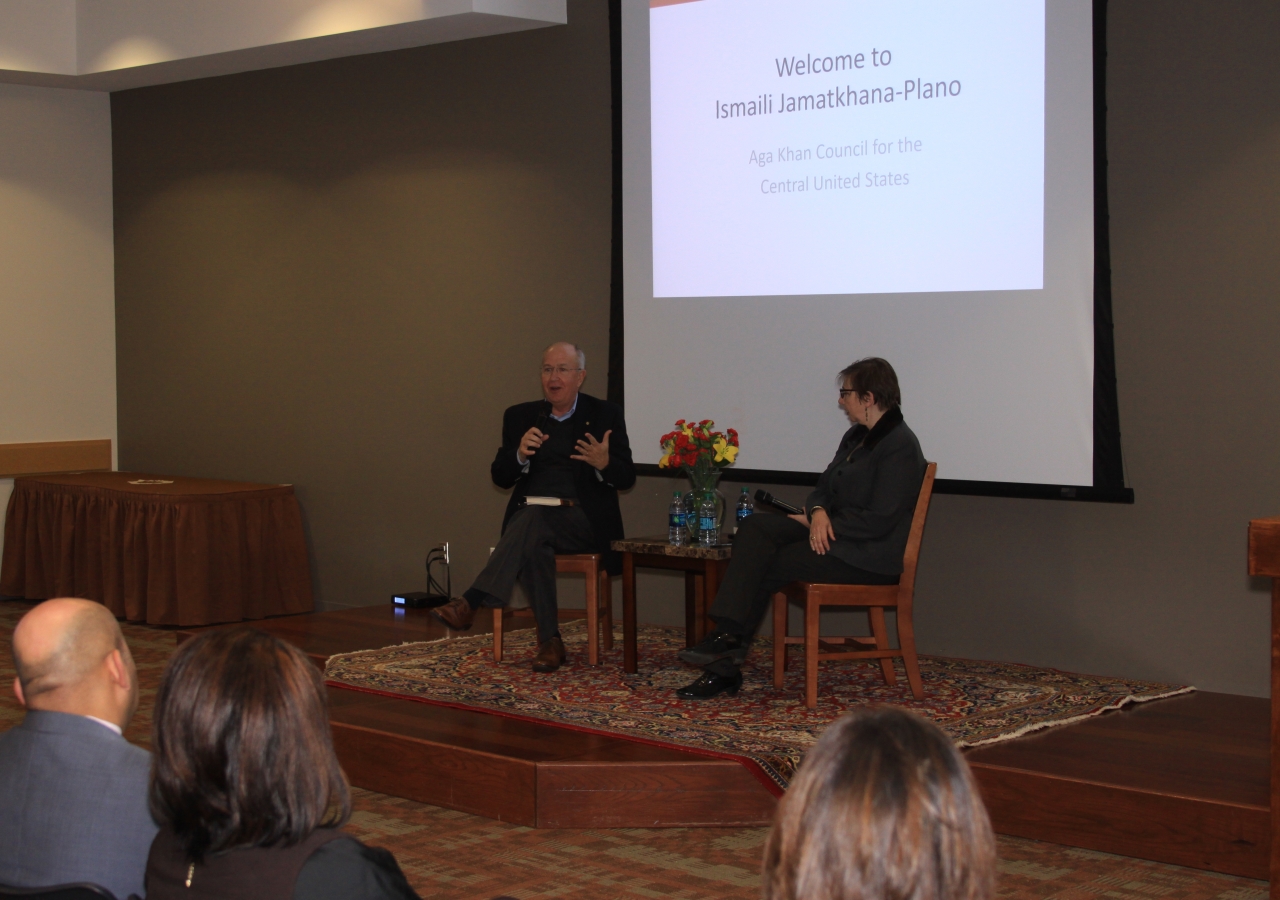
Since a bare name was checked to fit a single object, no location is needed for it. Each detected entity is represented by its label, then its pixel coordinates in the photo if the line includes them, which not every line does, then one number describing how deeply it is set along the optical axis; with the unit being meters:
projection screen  4.88
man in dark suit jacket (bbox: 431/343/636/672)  5.23
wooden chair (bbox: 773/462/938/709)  4.52
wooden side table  4.89
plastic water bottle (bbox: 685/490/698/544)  5.11
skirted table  6.77
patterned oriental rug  4.13
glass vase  5.07
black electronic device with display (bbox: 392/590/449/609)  6.71
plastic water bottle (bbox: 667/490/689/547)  5.09
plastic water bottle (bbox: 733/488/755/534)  5.14
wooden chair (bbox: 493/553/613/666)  5.24
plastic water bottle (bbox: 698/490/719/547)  5.03
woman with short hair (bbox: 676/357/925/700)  4.61
